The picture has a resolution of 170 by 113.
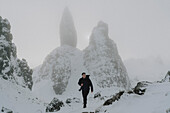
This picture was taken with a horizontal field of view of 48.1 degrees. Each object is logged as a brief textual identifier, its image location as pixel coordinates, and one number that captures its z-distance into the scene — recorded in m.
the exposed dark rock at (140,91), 8.82
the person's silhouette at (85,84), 11.24
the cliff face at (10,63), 37.61
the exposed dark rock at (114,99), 9.25
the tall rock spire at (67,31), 130.62
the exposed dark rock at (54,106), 18.91
